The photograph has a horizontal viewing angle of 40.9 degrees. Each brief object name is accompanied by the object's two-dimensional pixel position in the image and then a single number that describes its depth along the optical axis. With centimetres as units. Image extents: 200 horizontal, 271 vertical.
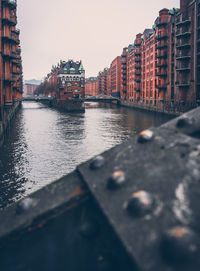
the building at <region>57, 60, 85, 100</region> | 11081
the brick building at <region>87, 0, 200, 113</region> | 5587
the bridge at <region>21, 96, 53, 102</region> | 12975
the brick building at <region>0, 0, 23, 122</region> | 3856
